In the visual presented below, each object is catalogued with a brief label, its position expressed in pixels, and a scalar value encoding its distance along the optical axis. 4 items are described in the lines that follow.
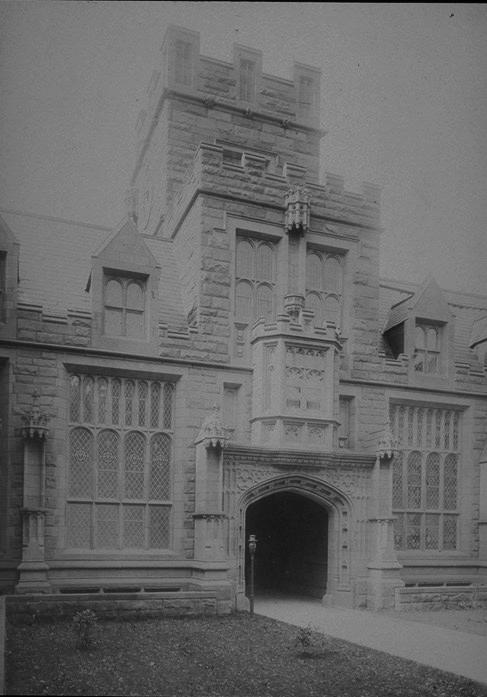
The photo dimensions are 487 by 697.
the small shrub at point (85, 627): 9.90
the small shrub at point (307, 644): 10.38
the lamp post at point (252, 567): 13.75
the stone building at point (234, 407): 14.58
